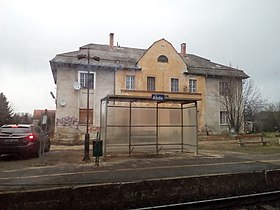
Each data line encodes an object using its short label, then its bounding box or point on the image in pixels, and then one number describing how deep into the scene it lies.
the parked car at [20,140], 13.45
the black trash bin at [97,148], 12.37
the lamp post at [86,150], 13.66
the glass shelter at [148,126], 15.74
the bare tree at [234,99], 33.78
